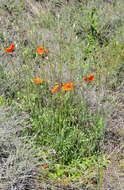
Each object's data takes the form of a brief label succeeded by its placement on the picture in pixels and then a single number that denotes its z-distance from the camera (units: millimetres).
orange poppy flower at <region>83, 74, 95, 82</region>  2920
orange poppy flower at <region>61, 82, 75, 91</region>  2778
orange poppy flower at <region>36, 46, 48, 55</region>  3120
